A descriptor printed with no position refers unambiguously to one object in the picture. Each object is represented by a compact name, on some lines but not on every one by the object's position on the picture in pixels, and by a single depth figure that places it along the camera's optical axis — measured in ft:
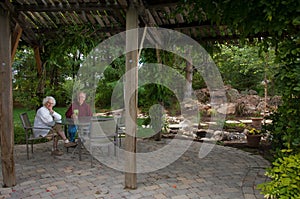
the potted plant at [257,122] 24.37
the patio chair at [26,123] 14.49
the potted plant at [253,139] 18.06
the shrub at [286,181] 7.40
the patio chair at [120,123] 15.73
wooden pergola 10.32
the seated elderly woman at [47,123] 15.02
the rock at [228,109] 31.27
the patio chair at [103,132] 13.57
